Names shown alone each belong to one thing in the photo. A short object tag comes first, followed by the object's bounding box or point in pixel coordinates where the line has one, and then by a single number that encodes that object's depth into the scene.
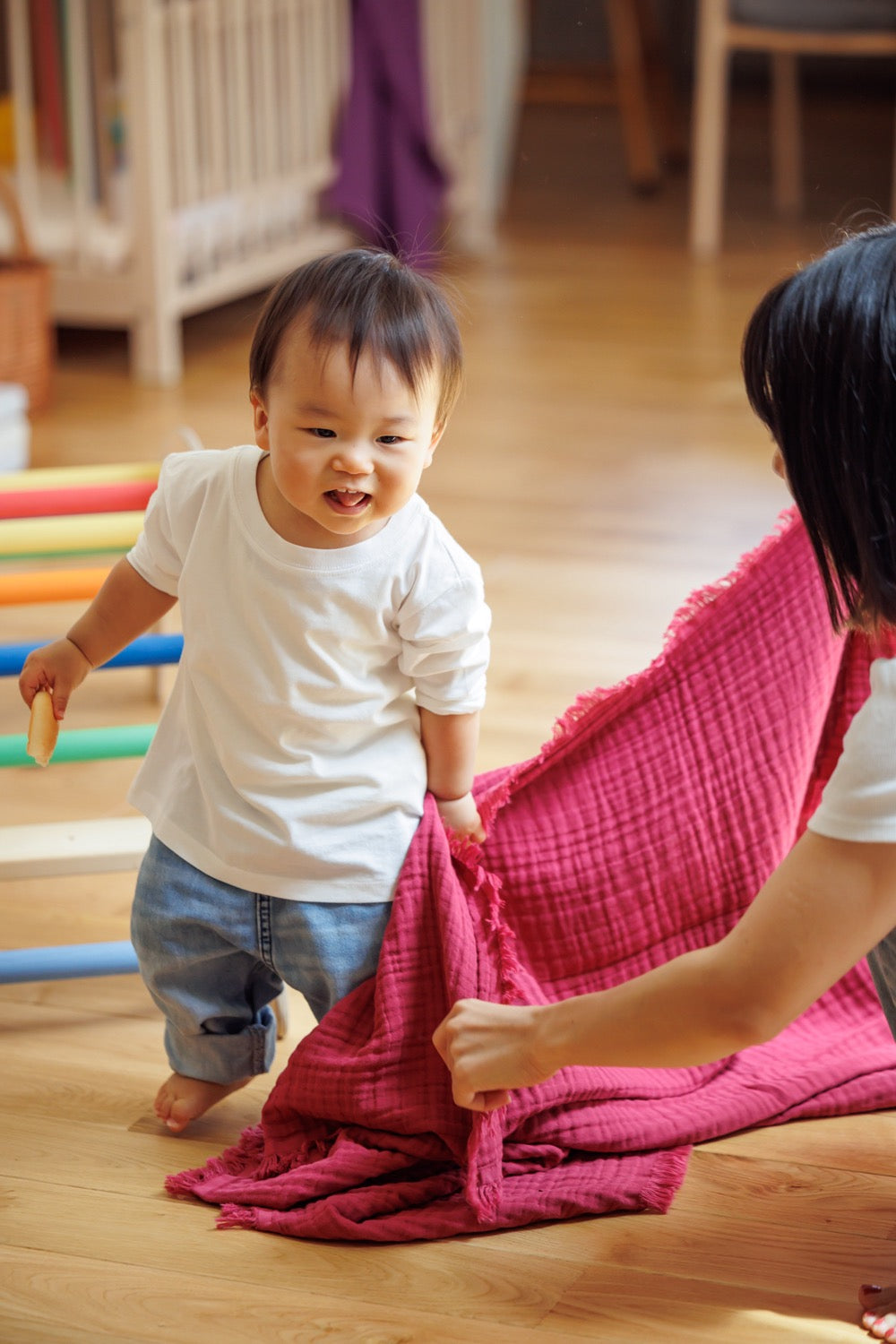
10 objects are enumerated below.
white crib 5.56
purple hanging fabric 6.57
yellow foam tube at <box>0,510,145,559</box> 3.01
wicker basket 5.15
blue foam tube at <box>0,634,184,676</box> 2.96
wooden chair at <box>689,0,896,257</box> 7.18
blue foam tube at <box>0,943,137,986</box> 2.85
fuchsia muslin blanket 2.59
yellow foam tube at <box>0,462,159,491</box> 3.10
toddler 2.52
